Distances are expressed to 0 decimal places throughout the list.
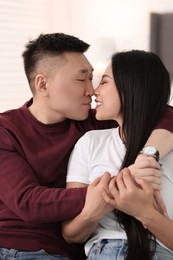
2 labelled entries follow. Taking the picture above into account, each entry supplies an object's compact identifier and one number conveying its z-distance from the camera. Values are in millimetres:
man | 1324
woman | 1292
